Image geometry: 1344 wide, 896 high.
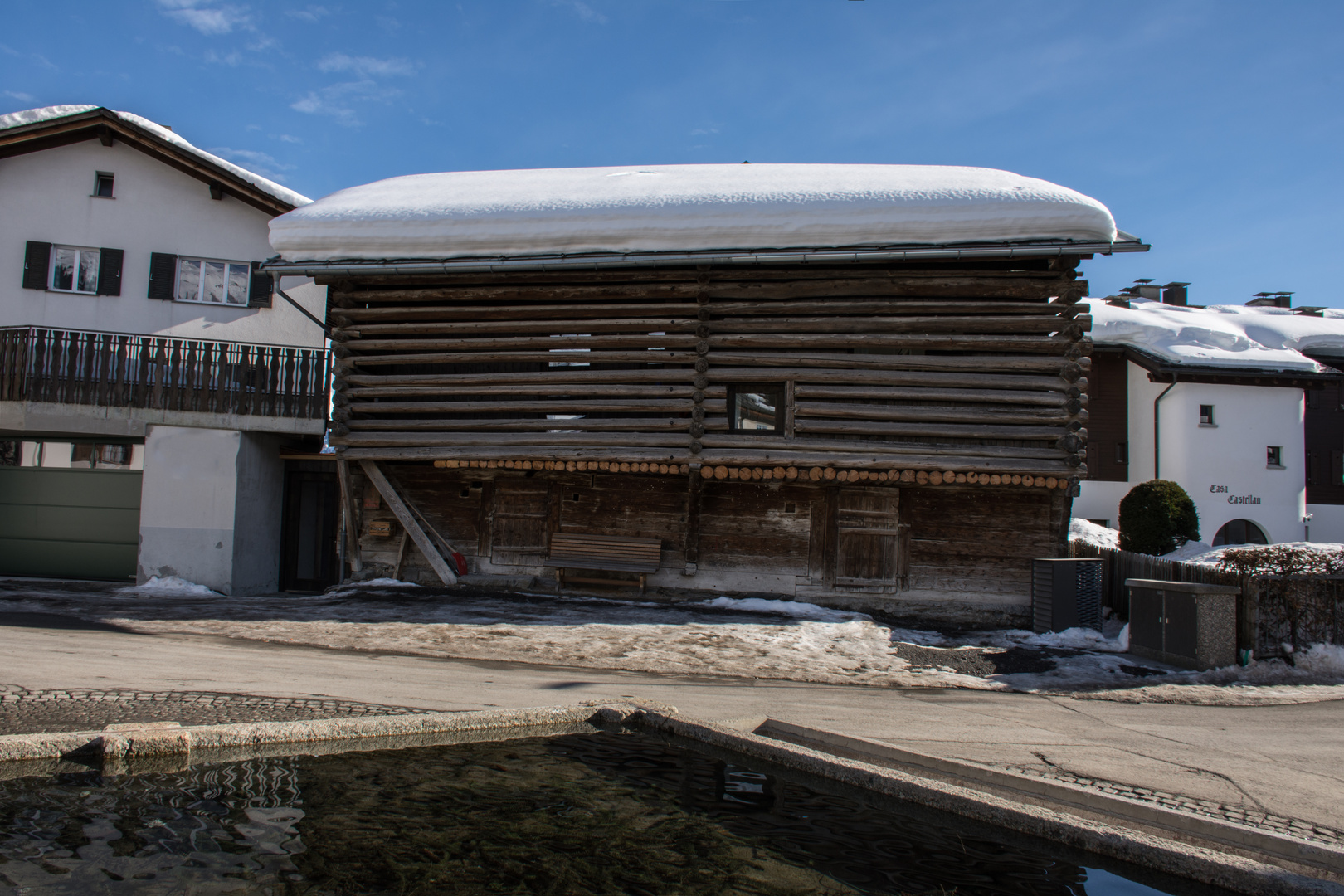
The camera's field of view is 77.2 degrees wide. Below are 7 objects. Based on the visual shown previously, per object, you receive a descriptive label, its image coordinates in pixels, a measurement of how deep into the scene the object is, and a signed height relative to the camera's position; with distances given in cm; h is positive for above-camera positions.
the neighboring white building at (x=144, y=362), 1395 +185
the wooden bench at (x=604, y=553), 1280 -101
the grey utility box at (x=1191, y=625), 922 -130
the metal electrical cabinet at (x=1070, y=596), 1142 -124
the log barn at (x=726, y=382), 1207 +166
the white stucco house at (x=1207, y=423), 2528 +264
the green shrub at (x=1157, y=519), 1700 -23
